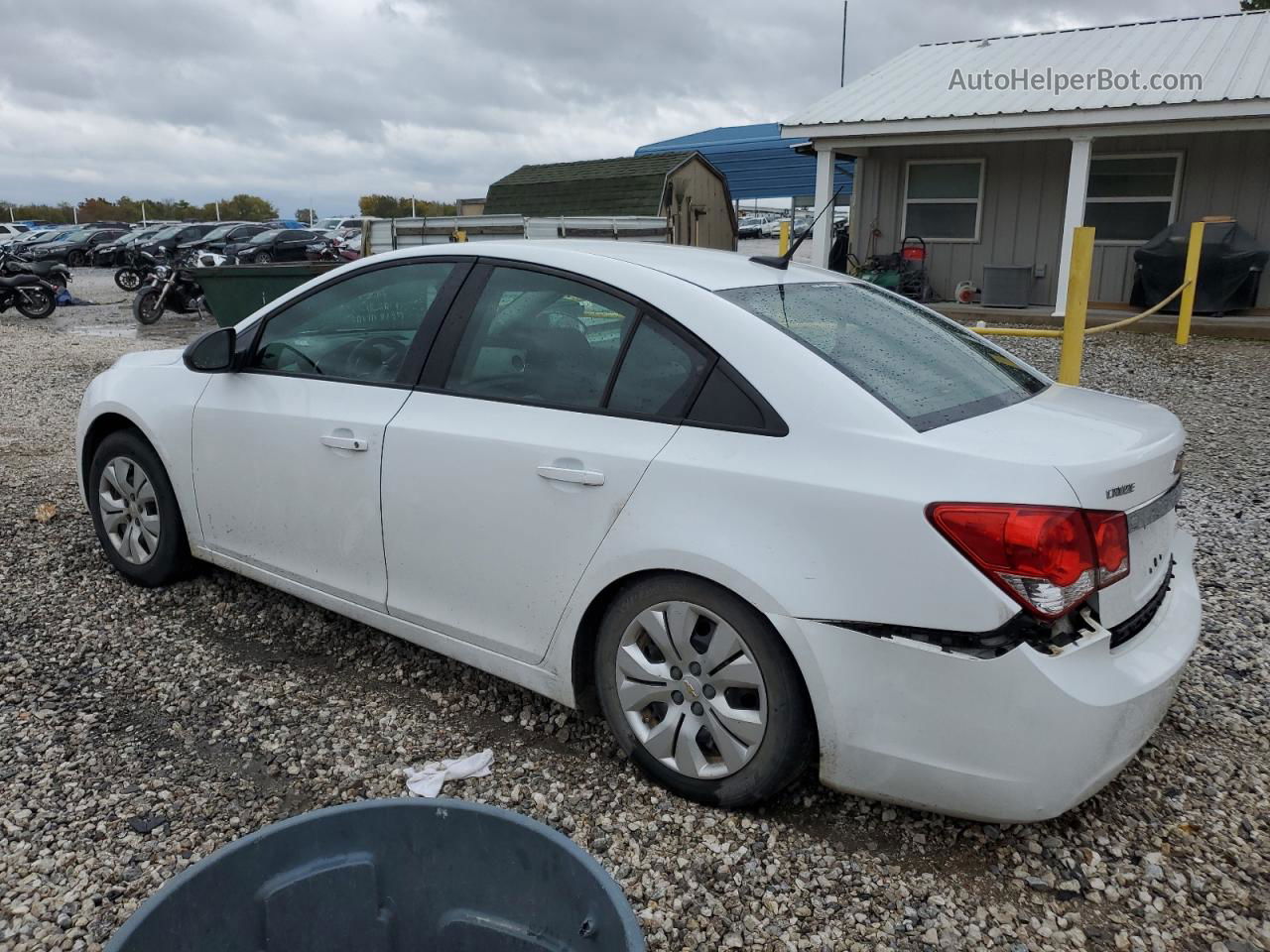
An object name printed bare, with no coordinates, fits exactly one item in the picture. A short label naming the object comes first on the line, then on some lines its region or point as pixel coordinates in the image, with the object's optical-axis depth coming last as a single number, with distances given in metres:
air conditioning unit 13.90
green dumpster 12.68
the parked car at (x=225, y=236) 28.42
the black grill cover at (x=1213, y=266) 12.39
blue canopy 19.81
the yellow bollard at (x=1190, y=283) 10.53
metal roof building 12.47
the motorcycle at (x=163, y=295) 16.47
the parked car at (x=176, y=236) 30.13
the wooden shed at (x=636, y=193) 17.48
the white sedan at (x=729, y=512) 2.28
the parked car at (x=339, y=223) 37.40
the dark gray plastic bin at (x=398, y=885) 1.64
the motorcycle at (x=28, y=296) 17.28
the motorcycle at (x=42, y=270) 18.39
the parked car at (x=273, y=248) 23.20
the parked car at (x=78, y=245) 34.93
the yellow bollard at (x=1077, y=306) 6.51
